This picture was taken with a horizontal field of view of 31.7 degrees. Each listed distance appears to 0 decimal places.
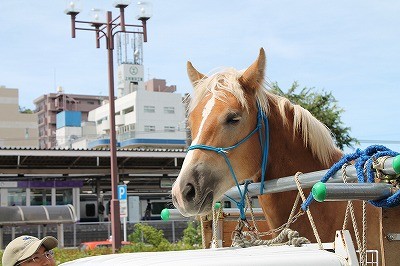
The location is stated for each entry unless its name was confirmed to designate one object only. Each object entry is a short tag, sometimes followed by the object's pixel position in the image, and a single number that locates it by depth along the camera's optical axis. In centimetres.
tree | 2508
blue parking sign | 2344
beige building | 10250
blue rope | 293
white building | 9644
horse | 386
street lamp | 2172
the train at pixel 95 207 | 4428
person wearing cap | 350
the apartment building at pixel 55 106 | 13312
